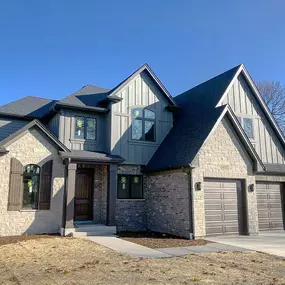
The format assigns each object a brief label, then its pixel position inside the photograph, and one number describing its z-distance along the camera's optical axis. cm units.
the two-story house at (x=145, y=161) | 1195
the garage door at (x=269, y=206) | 1411
